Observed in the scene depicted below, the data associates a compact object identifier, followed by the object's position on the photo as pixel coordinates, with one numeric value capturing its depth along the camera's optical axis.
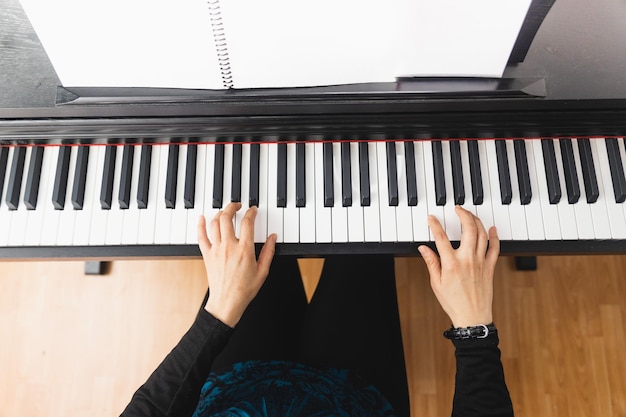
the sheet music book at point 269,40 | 0.92
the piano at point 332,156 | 1.14
